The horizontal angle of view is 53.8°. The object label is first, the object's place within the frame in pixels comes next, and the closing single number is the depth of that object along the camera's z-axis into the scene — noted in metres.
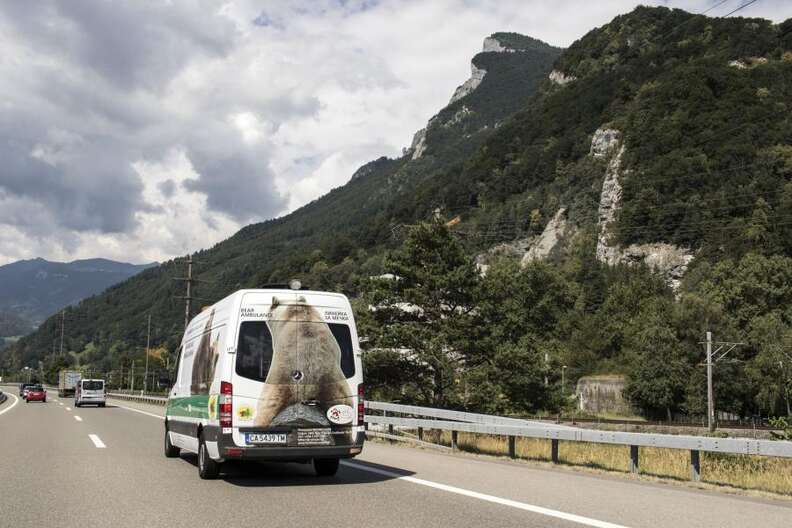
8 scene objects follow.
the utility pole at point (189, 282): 46.03
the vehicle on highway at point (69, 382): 75.88
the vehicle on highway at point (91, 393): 45.19
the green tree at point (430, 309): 36.97
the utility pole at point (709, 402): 42.34
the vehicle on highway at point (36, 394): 53.92
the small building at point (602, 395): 69.19
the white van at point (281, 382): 9.75
